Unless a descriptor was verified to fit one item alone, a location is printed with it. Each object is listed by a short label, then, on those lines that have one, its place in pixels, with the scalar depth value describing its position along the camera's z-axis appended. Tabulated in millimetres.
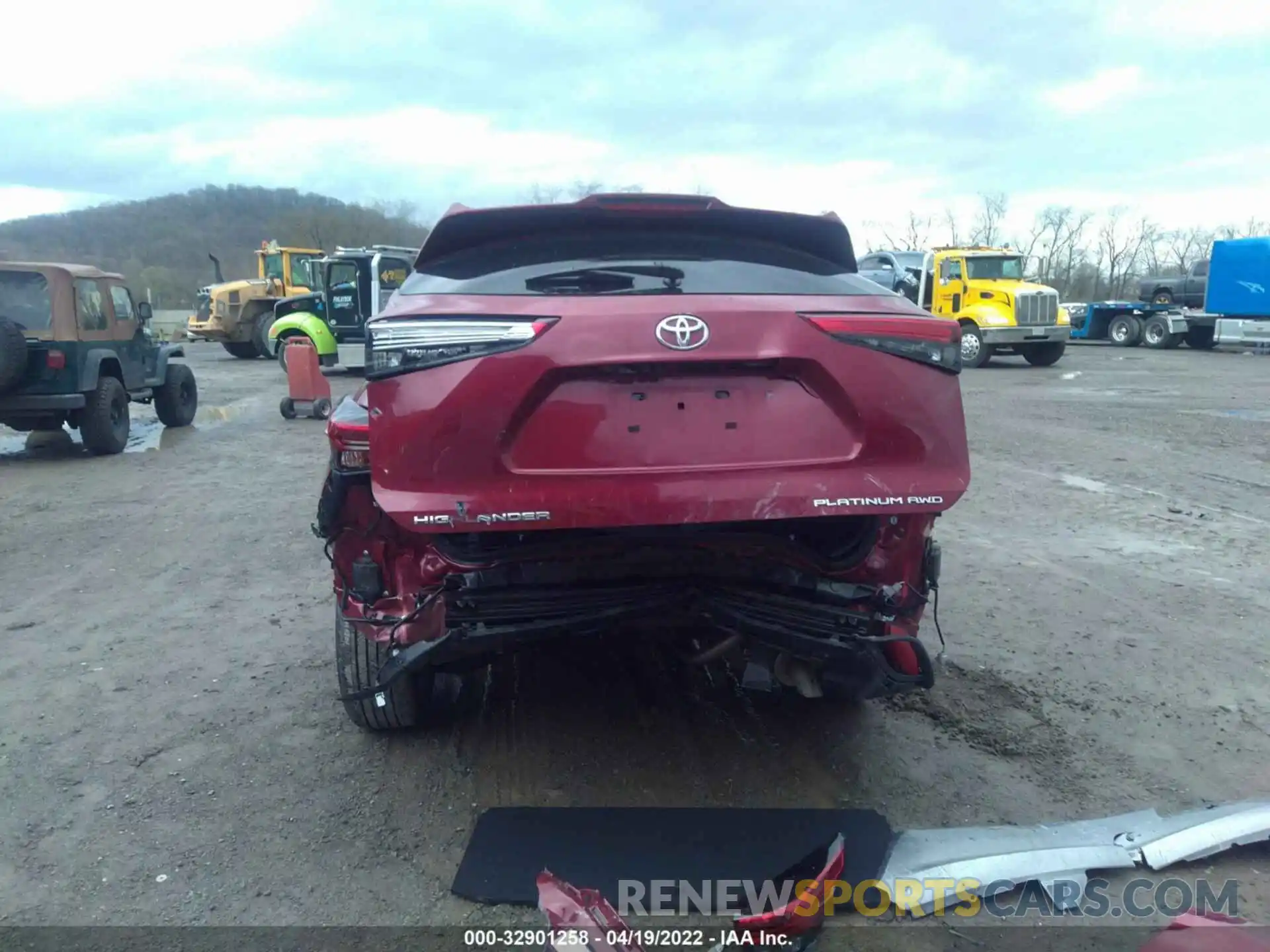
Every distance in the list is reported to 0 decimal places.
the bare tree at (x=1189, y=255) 56312
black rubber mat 2893
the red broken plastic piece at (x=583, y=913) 2324
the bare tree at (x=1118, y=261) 59969
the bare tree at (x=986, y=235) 59844
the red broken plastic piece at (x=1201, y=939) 2037
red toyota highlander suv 2729
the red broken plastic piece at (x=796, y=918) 2518
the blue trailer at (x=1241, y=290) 24844
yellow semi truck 21250
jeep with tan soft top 10086
